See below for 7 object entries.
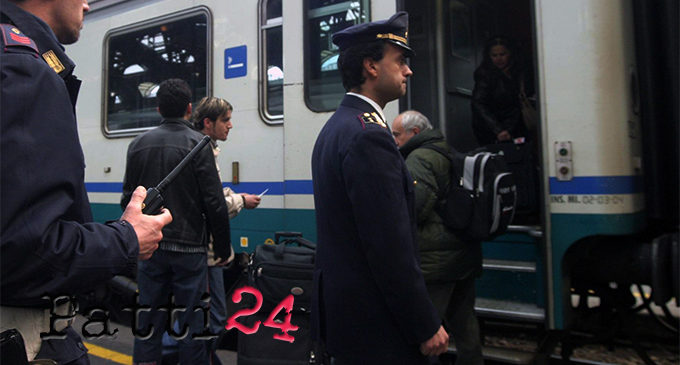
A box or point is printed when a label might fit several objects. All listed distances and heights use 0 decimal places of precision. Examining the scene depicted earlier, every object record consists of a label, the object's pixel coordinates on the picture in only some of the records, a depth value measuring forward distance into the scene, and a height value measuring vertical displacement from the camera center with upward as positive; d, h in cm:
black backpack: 283 +3
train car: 299 +67
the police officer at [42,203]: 104 +2
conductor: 163 -8
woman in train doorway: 414 +81
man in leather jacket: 292 -6
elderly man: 283 -23
